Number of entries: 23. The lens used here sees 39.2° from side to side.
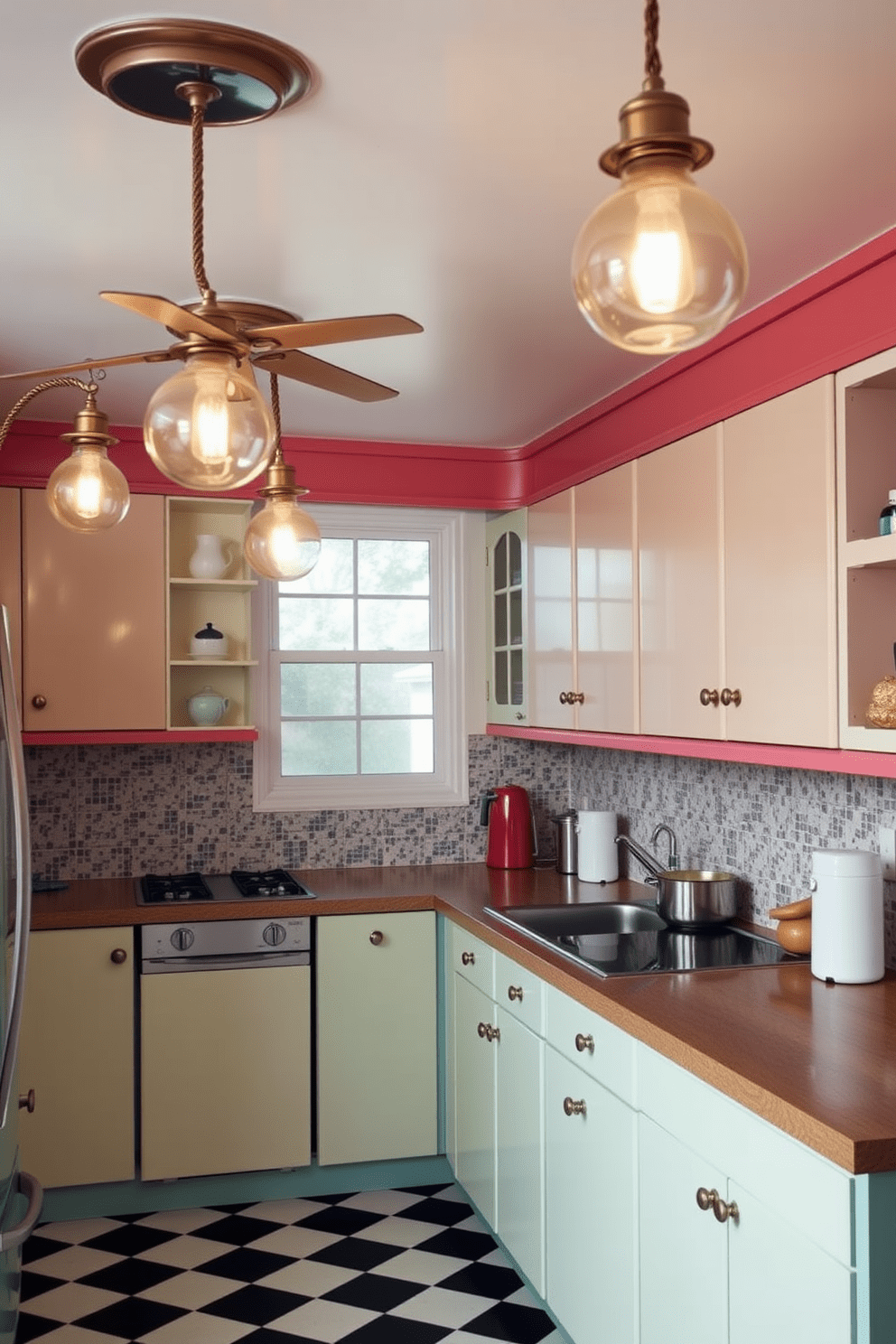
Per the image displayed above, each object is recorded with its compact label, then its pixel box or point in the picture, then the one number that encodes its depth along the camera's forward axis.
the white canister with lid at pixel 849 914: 2.53
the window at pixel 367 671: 4.55
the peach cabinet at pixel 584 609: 3.46
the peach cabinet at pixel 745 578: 2.51
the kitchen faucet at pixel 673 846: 3.69
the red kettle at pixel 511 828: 4.46
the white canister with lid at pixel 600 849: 4.09
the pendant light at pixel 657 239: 1.08
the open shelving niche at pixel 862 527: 2.42
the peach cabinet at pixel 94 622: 3.97
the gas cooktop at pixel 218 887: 3.93
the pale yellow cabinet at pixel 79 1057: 3.71
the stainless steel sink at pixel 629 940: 2.90
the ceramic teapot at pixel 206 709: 4.18
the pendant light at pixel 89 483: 2.21
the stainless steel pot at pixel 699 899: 3.23
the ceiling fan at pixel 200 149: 1.47
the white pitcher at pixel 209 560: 4.21
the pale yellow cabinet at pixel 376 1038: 3.92
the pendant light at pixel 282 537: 2.38
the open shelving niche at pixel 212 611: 4.35
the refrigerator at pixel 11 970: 2.12
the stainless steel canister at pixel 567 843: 4.27
